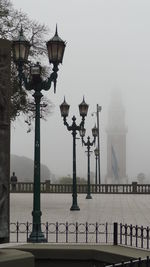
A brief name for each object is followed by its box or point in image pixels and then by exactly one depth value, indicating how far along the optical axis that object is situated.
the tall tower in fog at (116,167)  108.96
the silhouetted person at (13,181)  44.34
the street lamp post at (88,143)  35.22
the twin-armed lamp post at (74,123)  23.01
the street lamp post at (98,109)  61.45
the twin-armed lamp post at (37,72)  12.88
